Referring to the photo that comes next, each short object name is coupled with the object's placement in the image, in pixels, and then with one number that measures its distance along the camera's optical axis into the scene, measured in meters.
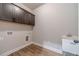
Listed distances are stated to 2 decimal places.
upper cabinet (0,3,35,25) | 1.16
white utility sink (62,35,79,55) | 0.98
